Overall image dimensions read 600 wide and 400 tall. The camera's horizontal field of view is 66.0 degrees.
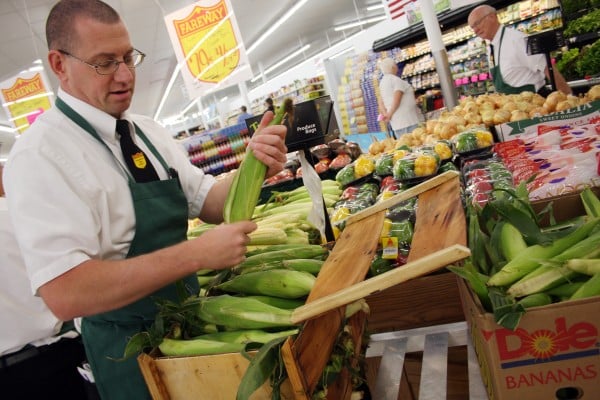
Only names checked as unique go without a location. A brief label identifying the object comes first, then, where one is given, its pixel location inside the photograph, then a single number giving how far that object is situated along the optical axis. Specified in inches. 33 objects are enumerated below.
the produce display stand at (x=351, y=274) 35.5
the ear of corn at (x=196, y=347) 44.2
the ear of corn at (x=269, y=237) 79.6
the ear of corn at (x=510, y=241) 50.3
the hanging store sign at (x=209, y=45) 245.6
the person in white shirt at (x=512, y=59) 189.9
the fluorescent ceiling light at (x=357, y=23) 705.0
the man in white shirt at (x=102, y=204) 47.5
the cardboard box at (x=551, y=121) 108.6
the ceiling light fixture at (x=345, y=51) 498.7
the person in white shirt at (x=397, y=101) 277.9
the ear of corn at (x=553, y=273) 43.0
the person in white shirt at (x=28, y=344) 78.5
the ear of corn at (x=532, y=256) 45.6
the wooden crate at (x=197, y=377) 42.1
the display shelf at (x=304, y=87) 477.7
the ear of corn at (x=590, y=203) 54.0
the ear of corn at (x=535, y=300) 41.6
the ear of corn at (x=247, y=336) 43.0
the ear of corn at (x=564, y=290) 43.3
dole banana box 39.2
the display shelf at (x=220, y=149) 250.5
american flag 311.4
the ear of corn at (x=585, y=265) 41.8
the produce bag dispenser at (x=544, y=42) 167.6
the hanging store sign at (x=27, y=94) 347.9
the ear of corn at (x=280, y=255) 59.4
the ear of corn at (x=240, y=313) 44.8
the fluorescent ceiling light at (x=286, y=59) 778.2
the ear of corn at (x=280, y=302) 50.8
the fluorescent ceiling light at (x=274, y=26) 459.3
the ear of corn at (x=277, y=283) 49.3
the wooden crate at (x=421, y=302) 62.3
